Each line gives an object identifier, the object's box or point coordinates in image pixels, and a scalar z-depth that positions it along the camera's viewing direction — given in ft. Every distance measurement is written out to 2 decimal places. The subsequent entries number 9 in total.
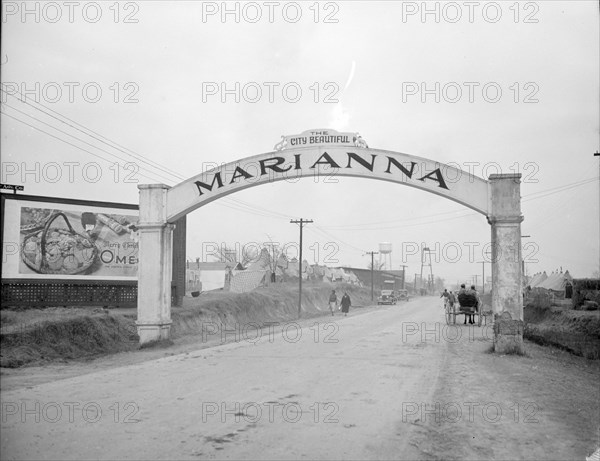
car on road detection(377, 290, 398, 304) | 202.59
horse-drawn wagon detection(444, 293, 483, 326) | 76.79
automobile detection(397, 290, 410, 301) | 270.46
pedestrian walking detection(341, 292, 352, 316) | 130.72
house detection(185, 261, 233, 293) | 162.91
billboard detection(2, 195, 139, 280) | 60.59
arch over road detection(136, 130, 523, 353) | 48.55
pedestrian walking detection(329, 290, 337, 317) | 127.19
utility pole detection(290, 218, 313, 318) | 130.93
